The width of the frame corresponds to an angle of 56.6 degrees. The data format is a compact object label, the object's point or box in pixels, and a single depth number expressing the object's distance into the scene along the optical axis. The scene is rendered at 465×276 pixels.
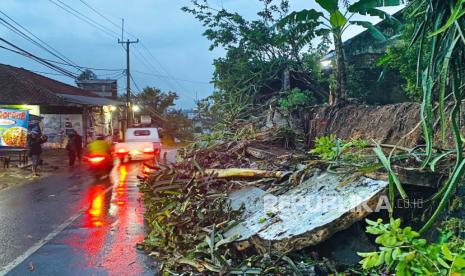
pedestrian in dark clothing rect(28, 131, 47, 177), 16.02
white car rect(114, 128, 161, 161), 17.53
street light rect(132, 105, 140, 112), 46.17
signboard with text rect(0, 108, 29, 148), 17.06
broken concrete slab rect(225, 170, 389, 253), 4.22
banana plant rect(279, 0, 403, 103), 10.43
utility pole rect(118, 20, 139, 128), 37.12
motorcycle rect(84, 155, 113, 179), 16.25
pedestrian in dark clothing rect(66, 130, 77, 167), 19.14
